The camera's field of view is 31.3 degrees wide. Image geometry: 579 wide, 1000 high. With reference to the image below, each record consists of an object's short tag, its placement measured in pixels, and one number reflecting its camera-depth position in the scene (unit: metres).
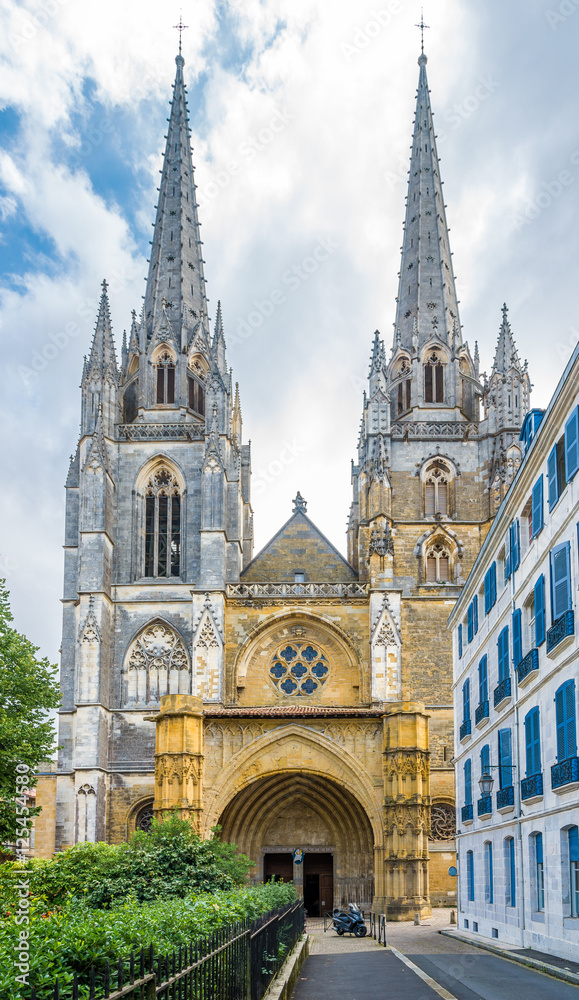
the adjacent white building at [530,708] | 14.84
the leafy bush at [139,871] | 15.07
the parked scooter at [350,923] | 23.41
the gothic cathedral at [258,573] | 36.62
